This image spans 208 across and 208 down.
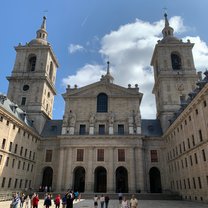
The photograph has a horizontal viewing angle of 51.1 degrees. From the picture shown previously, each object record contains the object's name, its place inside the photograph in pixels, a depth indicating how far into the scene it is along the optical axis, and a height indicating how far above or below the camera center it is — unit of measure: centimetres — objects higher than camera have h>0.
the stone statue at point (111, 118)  4838 +1563
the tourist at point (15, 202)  1777 -78
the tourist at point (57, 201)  2095 -76
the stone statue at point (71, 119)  4910 +1553
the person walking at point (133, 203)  1769 -70
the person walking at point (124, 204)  1838 -81
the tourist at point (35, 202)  1947 -82
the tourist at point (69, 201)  1755 -63
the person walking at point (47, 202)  1992 -82
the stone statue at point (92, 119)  4858 +1534
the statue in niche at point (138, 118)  4838 +1580
